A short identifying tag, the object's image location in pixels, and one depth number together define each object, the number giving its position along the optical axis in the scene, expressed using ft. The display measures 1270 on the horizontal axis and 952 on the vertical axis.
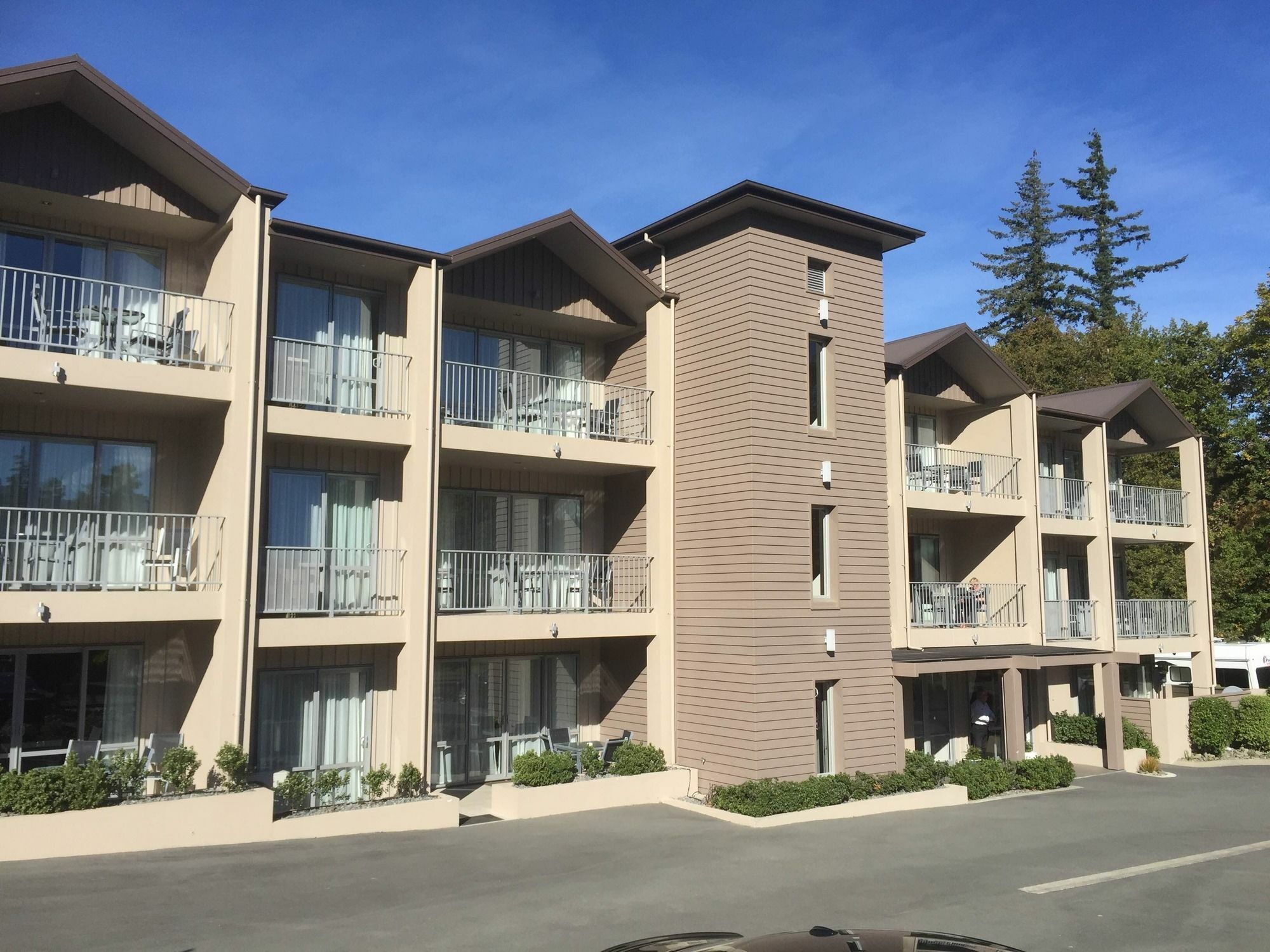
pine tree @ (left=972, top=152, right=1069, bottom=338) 194.49
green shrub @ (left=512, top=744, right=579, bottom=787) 55.52
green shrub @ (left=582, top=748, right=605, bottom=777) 60.18
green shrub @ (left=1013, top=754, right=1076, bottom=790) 67.92
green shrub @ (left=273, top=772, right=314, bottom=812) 48.16
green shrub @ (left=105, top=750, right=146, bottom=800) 44.83
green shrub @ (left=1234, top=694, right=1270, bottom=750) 88.02
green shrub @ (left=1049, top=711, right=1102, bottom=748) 83.56
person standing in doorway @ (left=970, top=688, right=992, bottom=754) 76.23
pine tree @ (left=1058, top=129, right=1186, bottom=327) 191.52
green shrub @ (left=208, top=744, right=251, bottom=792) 46.37
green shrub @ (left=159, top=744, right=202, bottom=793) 46.21
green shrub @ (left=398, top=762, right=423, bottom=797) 52.08
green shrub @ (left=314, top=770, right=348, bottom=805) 50.47
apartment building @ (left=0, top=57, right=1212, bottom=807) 49.08
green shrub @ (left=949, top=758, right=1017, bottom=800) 64.54
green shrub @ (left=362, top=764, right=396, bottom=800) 51.37
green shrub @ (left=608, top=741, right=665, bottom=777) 59.88
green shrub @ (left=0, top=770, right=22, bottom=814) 41.47
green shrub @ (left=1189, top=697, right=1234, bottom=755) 86.17
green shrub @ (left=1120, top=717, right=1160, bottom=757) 81.51
